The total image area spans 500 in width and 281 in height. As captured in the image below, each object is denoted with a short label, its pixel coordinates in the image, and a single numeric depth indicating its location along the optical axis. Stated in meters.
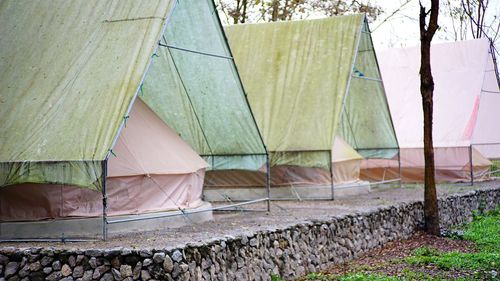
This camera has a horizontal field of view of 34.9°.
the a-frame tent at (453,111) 17.80
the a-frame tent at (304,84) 13.89
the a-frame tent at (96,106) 8.28
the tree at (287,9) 22.94
